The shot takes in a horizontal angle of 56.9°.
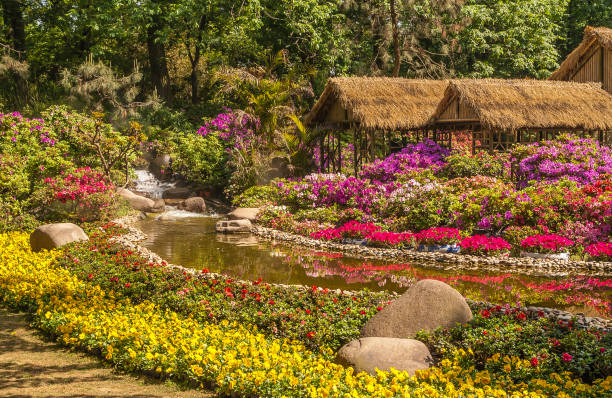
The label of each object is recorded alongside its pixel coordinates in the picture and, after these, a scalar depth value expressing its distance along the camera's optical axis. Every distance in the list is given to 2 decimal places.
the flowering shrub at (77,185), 15.55
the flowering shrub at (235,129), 23.41
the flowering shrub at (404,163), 18.27
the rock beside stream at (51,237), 12.18
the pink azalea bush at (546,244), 12.40
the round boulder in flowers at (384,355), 5.96
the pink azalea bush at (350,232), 14.56
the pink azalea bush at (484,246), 12.71
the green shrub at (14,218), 14.79
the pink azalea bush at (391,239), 13.72
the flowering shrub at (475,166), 17.61
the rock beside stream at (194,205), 21.72
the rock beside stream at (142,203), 20.69
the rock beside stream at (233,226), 17.23
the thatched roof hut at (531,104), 20.25
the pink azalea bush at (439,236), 13.40
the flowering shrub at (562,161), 15.48
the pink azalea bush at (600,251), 11.88
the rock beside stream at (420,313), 6.98
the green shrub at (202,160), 23.44
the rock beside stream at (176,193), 23.47
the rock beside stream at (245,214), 18.12
